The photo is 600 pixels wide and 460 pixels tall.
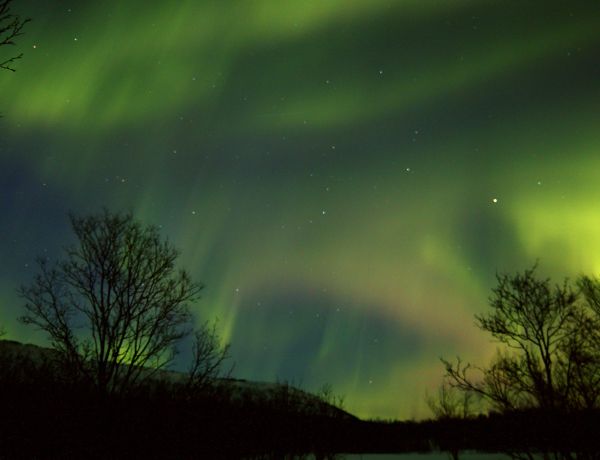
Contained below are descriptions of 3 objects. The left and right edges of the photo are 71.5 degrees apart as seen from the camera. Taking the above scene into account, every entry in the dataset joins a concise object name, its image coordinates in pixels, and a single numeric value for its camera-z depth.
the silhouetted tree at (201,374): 18.30
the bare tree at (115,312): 19.22
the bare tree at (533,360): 15.26
